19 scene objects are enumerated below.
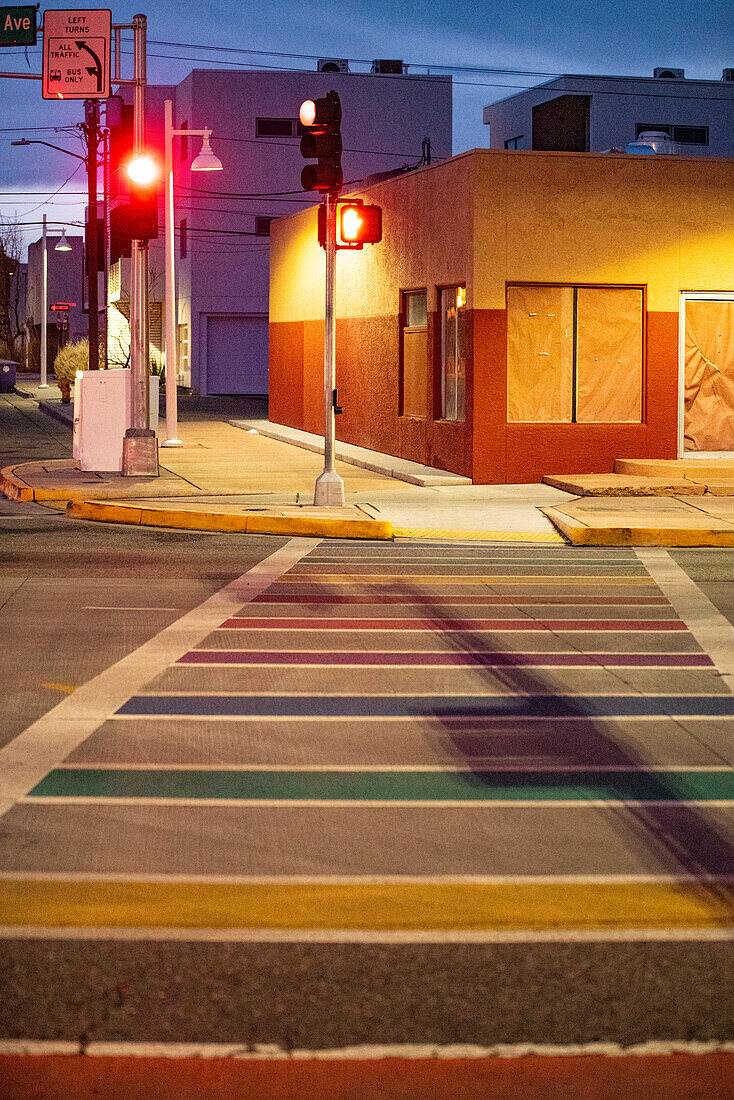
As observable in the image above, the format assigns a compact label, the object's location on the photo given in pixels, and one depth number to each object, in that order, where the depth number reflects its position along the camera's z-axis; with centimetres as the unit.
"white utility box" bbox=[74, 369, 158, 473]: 2261
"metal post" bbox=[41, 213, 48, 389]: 6242
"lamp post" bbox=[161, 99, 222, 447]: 2973
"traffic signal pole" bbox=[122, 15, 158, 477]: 2144
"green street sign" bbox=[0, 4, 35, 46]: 2309
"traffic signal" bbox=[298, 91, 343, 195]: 1781
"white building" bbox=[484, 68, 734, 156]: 6044
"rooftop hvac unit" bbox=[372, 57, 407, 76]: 7100
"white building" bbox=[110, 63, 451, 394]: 6194
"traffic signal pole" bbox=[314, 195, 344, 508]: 1811
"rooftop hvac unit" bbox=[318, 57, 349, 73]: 6688
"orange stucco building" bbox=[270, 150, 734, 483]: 2156
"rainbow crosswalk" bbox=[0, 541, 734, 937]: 502
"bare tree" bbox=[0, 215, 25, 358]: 12475
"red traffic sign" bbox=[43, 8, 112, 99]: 2186
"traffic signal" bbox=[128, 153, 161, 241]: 2148
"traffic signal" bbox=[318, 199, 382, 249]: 1859
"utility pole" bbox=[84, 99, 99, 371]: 4400
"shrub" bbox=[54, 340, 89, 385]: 5244
